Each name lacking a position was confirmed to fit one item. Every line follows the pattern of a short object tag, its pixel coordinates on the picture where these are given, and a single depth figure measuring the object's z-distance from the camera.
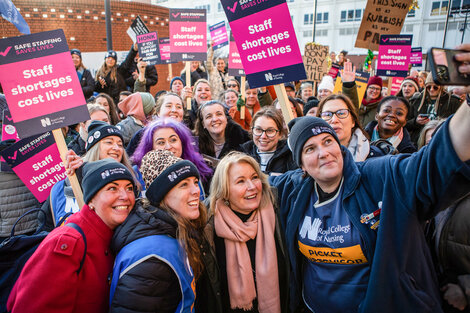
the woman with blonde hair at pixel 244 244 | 2.13
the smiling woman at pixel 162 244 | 1.50
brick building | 12.54
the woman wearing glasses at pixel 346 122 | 2.78
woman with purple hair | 3.06
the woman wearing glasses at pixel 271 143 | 3.06
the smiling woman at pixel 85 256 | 1.42
